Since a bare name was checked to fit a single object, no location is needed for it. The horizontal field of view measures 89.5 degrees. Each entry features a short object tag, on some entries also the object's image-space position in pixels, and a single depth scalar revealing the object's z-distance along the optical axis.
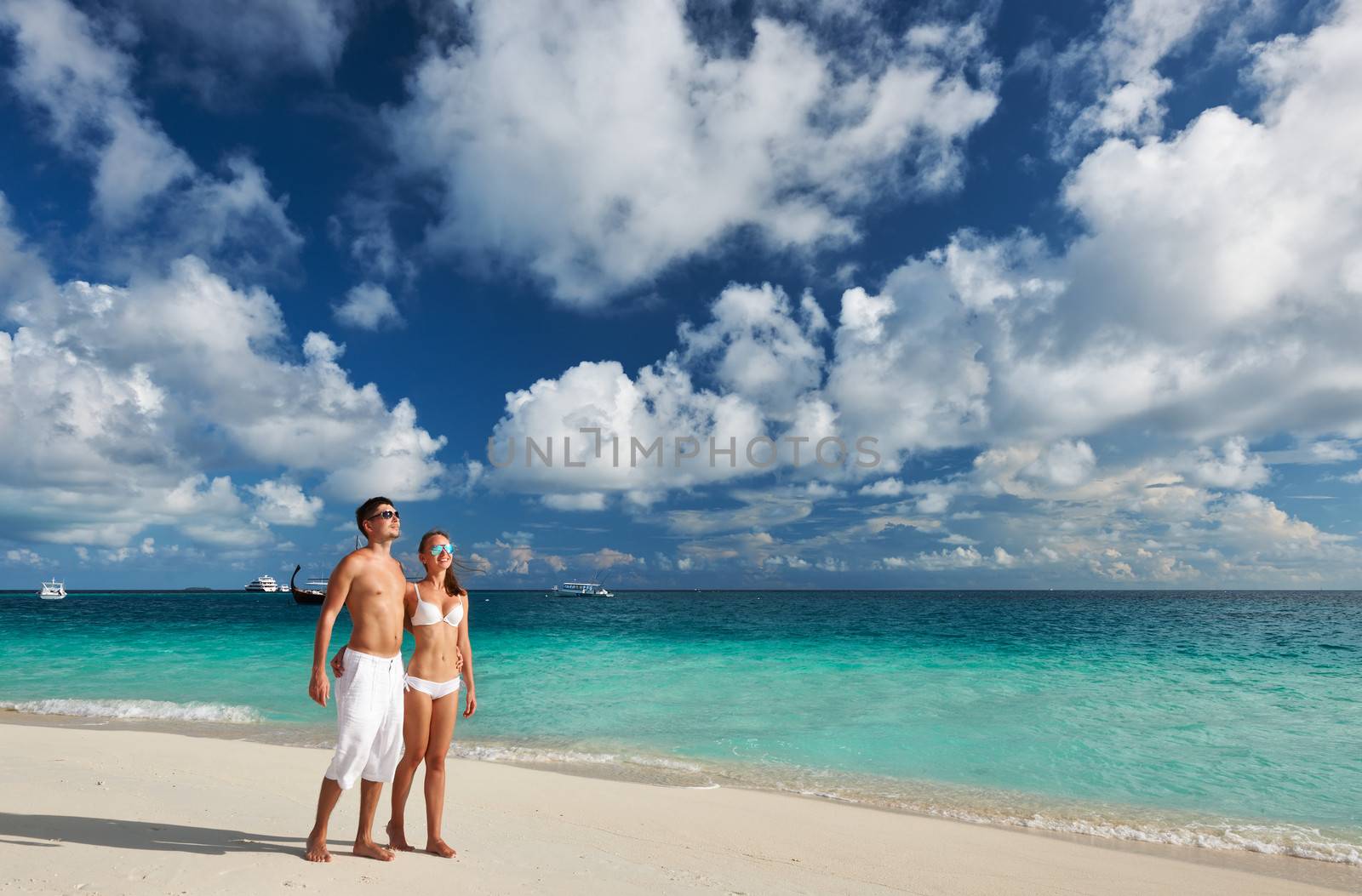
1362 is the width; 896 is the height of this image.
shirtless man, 4.19
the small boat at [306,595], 52.84
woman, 4.71
